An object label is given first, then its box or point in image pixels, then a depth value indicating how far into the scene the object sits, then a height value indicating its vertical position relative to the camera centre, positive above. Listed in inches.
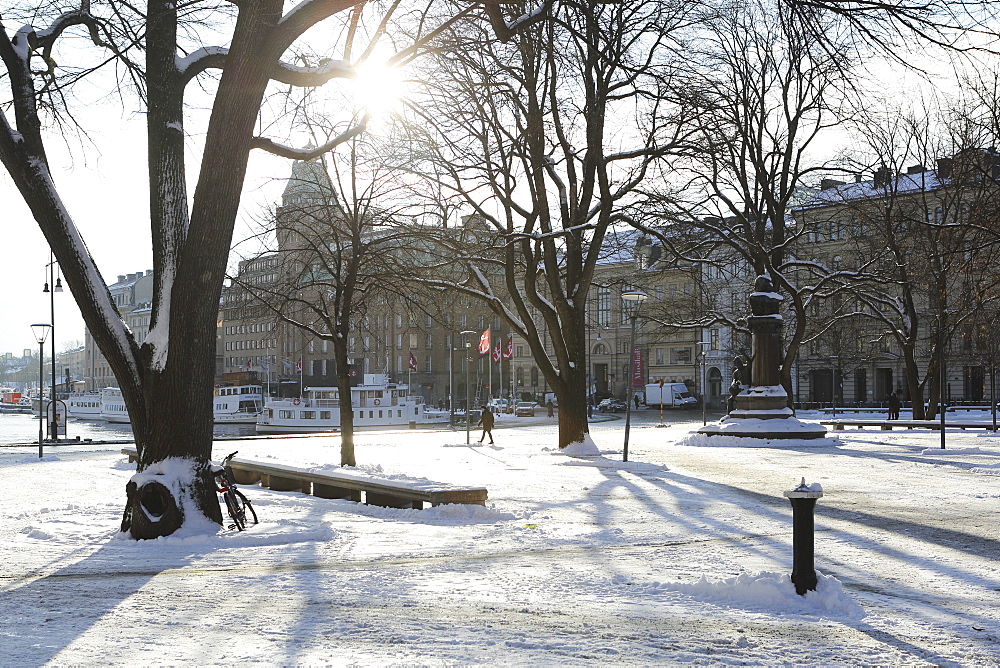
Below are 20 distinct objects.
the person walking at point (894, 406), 1835.6 -62.7
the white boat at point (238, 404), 3132.4 -73.5
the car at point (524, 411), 2736.2 -94.0
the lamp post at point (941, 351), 1084.2 +25.6
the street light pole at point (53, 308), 1396.4 +123.9
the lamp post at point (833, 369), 2806.8 +14.3
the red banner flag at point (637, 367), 3046.3 +28.3
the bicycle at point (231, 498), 415.1 -50.9
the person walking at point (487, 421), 1277.1 -56.5
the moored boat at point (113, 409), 3438.5 -95.1
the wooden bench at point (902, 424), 1444.4 -80.5
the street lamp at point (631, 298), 847.7 +80.6
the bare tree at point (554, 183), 866.8 +185.4
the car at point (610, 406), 3255.4 -99.4
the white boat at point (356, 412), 2596.0 -87.2
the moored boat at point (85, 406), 3683.6 -89.0
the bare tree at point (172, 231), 405.7 +65.4
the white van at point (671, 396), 3371.1 -71.0
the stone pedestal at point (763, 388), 1226.6 -17.2
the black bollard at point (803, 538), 285.0 -48.6
